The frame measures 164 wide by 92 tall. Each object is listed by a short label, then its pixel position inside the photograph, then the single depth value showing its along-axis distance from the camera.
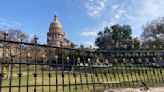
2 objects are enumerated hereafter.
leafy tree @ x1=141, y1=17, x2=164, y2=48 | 16.52
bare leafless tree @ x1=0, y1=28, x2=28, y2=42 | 17.60
